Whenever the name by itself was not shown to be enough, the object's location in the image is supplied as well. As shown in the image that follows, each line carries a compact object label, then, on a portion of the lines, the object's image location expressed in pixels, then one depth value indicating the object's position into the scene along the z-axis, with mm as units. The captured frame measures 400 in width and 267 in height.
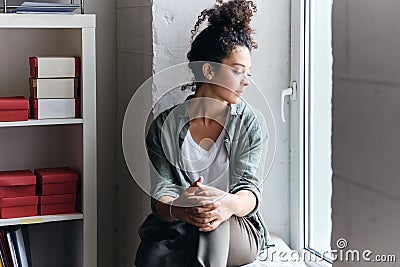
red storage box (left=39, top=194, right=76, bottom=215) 2230
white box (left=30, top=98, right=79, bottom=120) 2195
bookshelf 2197
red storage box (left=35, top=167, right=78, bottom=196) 2230
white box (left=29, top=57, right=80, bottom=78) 2191
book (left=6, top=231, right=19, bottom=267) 2248
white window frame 2281
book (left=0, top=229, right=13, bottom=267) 2246
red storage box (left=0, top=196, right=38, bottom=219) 2186
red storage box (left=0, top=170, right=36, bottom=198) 2191
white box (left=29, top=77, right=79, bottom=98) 2195
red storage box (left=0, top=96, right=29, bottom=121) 2146
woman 1938
